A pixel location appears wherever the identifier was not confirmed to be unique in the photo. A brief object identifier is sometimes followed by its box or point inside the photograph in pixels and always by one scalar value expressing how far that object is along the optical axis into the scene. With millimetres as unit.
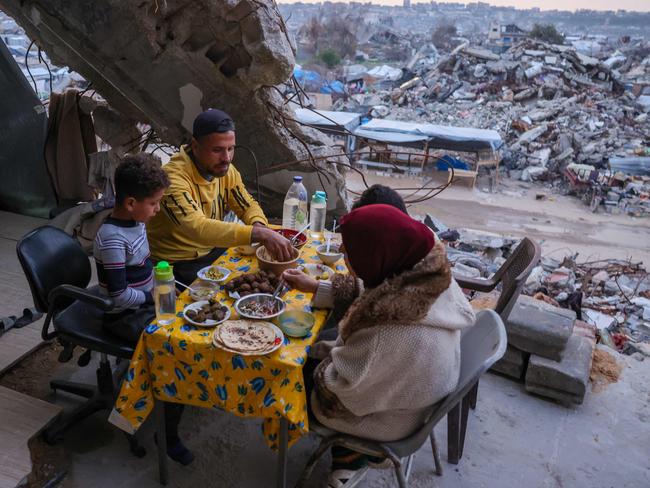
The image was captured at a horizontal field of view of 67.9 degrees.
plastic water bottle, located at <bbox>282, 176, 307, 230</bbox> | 3303
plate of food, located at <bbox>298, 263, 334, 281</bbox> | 2576
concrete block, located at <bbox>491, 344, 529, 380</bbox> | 3436
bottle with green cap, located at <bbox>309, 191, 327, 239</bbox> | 3325
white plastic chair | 1847
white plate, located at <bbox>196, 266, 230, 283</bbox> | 2413
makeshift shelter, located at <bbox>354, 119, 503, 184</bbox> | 15680
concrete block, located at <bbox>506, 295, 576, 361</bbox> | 3330
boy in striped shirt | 2262
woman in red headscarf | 1751
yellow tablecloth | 1884
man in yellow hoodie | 2719
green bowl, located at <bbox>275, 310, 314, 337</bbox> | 2059
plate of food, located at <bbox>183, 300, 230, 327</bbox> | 2037
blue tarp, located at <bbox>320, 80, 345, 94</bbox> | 25312
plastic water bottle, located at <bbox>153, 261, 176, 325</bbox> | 2041
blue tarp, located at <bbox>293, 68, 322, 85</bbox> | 25312
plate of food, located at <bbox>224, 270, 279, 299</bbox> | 2318
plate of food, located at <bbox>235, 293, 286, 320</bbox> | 2113
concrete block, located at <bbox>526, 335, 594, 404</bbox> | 3223
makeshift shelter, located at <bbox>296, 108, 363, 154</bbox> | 16391
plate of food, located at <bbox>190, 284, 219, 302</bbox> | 2256
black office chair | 2434
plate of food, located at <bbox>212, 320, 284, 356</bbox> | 1886
